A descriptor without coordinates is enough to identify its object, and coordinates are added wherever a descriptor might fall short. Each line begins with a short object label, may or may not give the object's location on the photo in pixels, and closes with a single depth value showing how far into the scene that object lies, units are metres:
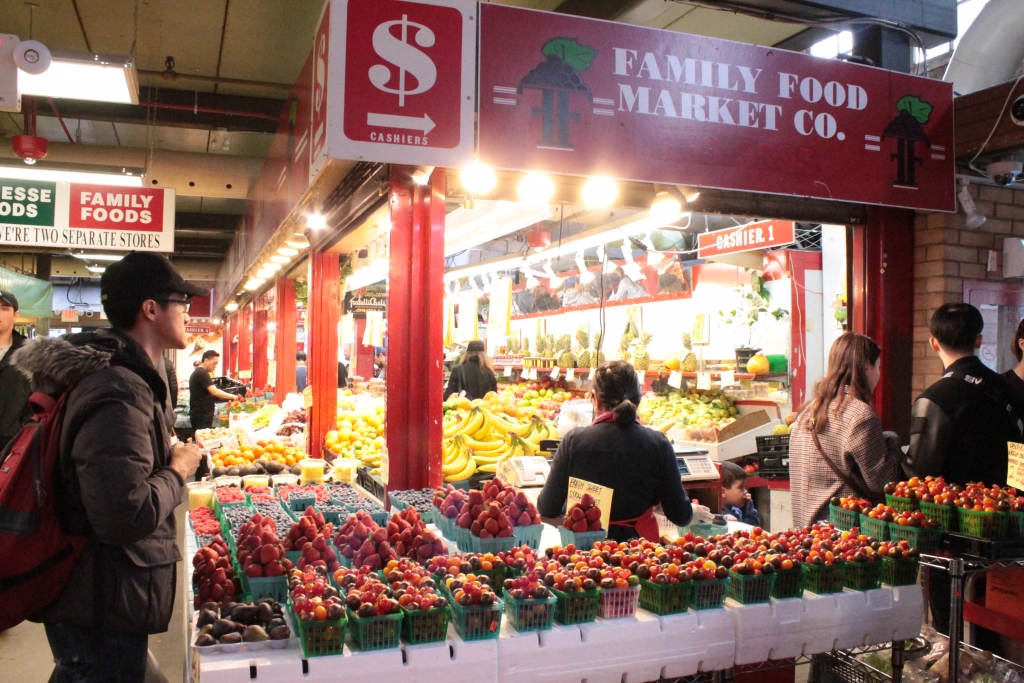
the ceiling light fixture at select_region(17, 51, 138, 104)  5.02
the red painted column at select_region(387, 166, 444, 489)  4.00
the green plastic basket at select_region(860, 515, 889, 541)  3.22
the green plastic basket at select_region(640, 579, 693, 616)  2.45
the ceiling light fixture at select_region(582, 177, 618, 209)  4.48
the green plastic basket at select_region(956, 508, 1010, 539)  3.10
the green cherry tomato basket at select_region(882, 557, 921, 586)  2.84
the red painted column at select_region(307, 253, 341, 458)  7.04
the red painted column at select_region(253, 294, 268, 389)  16.19
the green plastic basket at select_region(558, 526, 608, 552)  3.13
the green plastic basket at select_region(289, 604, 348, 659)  2.09
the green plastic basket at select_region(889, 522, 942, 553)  3.14
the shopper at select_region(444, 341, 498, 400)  8.28
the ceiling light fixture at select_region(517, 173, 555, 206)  4.32
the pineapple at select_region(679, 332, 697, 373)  8.01
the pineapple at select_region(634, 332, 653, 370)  8.56
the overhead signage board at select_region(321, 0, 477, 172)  3.51
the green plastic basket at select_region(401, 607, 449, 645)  2.18
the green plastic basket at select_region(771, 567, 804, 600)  2.65
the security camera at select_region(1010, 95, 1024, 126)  4.46
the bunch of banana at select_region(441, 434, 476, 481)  5.17
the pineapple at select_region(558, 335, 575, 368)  9.53
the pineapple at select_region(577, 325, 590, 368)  9.62
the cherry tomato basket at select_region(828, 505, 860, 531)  3.39
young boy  5.47
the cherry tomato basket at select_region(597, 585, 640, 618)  2.43
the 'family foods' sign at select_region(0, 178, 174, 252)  7.71
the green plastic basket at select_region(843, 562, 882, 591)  2.76
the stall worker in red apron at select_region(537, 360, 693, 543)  3.53
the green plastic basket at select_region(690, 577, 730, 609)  2.53
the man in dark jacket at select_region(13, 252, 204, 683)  2.16
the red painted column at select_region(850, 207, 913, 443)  5.03
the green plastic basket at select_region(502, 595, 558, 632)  2.31
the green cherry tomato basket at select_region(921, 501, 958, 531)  3.21
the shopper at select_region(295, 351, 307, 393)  14.38
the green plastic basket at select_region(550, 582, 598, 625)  2.35
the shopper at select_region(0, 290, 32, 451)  5.00
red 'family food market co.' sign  3.94
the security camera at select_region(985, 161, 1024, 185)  4.80
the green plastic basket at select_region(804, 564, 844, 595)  2.70
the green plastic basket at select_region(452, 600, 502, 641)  2.21
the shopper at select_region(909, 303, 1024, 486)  3.83
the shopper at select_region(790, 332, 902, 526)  3.65
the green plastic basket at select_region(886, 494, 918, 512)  3.37
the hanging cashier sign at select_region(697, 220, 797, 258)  6.93
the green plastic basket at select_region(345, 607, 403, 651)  2.12
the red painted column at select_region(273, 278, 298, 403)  10.34
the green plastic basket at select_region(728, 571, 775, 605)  2.56
